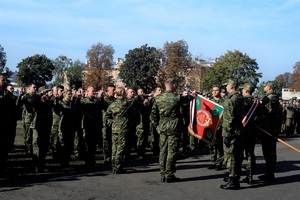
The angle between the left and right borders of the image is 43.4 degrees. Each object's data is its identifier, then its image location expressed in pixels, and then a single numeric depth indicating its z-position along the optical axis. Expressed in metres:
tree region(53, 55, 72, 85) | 111.75
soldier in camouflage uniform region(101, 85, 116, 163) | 11.06
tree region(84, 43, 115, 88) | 79.75
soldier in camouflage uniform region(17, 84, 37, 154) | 9.14
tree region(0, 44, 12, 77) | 79.17
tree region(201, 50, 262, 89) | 72.44
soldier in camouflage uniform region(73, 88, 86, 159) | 10.82
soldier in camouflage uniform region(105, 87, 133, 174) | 9.45
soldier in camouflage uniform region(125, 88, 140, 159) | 9.74
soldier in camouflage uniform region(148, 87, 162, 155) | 13.20
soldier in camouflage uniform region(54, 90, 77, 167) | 10.32
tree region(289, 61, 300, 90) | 81.60
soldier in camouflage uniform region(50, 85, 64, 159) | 10.45
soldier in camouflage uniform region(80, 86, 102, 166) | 10.80
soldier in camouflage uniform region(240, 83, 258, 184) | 8.83
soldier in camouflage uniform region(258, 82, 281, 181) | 9.40
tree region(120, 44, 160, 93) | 71.94
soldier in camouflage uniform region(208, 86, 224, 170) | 10.41
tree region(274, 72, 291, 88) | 144.12
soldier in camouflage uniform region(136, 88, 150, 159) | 12.42
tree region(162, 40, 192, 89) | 64.38
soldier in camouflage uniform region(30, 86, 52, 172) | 9.29
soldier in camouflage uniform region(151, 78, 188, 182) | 8.66
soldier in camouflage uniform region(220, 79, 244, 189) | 8.23
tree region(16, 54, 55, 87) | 82.69
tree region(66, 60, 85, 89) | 105.10
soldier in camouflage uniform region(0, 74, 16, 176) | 8.67
